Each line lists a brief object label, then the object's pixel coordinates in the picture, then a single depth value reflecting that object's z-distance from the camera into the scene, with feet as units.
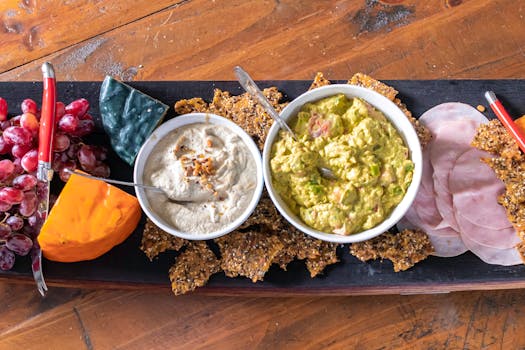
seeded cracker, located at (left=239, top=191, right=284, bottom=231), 1.94
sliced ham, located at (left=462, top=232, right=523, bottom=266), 1.91
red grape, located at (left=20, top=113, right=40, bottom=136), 1.87
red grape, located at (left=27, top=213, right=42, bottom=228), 1.88
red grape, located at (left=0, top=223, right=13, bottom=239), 1.83
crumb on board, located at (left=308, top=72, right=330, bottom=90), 2.04
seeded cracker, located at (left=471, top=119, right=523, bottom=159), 1.95
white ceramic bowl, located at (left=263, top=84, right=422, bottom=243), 1.76
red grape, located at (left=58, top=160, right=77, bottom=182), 1.89
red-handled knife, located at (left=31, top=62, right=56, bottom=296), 1.82
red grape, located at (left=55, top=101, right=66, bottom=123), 1.91
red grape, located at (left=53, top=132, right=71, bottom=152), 1.86
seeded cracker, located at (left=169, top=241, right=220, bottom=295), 1.93
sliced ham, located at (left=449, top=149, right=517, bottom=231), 1.91
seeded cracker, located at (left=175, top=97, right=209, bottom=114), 2.02
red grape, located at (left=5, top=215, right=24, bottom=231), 1.85
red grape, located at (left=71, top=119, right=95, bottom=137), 1.94
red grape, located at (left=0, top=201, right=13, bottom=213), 1.82
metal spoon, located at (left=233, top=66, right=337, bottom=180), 1.77
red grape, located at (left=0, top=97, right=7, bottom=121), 1.95
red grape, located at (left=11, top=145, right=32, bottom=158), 1.86
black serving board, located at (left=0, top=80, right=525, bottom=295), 1.93
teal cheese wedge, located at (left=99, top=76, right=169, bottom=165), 1.91
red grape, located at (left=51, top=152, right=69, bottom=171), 1.89
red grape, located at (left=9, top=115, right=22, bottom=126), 1.94
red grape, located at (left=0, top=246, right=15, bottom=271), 1.89
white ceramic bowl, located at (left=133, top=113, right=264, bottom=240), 1.78
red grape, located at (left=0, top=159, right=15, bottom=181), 1.85
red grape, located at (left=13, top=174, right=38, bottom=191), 1.84
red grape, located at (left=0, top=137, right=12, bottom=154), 1.89
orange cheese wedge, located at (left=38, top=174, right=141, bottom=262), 1.78
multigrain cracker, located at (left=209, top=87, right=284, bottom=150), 1.98
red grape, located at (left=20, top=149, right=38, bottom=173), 1.84
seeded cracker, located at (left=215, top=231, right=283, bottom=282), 1.91
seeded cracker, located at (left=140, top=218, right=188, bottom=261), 1.94
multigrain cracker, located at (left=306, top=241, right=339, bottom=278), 1.93
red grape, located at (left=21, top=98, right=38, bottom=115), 1.93
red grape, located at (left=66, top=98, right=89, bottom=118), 1.93
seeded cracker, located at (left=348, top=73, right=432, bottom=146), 1.98
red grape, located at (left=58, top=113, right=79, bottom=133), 1.87
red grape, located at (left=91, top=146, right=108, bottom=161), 1.96
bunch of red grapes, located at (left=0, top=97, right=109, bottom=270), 1.85
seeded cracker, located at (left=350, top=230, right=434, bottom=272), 1.92
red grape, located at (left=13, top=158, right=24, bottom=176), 1.88
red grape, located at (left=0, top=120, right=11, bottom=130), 1.94
